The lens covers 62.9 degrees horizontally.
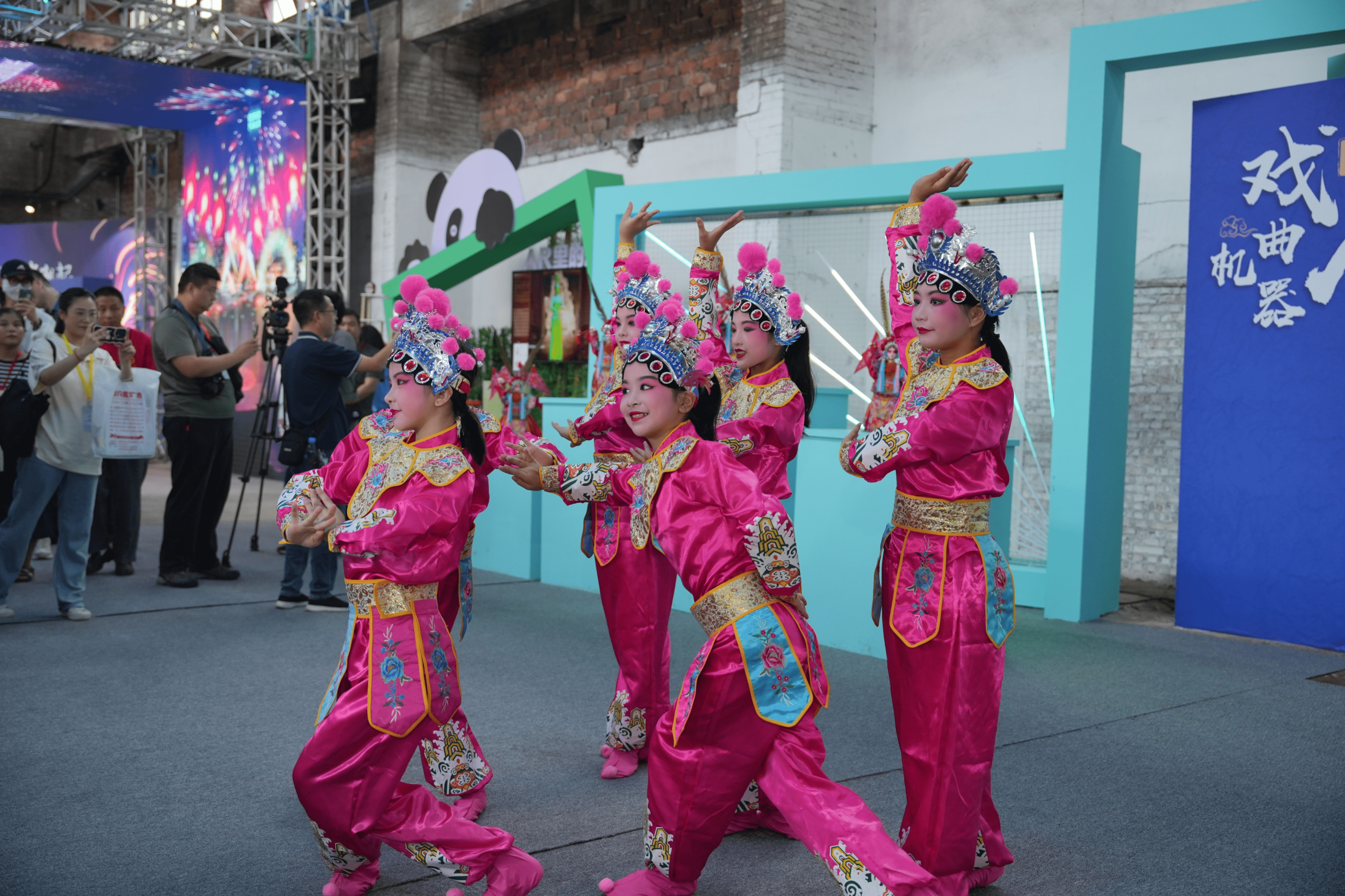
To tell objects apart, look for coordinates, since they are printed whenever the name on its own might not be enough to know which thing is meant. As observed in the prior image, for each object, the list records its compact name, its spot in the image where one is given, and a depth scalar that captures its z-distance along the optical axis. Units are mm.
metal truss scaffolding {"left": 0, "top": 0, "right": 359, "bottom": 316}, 9758
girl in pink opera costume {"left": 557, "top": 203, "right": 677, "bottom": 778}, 3258
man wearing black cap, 5250
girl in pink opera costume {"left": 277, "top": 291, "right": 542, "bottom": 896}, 2232
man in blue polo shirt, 5188
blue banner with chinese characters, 4945
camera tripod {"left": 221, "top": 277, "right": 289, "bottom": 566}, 5965
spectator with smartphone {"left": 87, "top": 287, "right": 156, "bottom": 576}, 5891
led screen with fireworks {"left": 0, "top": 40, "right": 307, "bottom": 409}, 10109
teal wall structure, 4879
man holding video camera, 5637
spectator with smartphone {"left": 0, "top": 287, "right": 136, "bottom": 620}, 4793
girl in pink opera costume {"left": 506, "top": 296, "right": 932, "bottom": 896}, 2127
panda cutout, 7434
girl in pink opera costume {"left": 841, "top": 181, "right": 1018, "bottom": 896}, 2334
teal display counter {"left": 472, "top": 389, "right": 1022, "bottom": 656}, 4750
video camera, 5938
